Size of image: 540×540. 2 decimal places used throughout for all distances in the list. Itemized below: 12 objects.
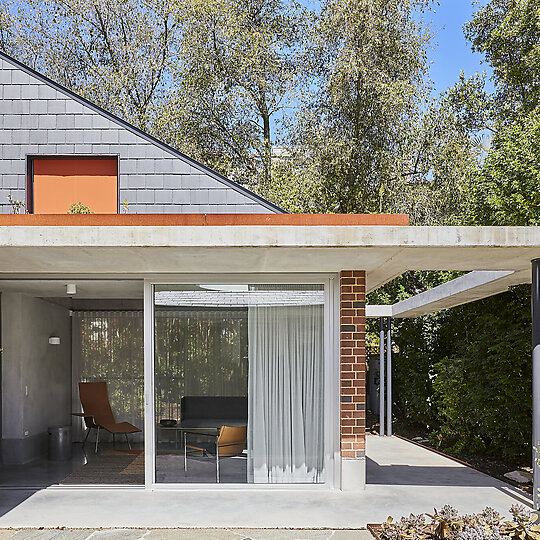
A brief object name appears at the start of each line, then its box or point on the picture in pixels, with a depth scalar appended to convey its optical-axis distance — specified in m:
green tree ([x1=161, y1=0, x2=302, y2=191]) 20.41
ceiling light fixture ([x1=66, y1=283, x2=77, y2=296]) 8.81
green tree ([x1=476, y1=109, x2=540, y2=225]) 12.18
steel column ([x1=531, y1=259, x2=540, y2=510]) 6.89
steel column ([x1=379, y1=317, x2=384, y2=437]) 12.74
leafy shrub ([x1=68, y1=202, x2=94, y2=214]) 10.41
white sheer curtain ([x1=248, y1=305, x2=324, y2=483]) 7.95
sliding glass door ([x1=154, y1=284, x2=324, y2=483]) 7.84
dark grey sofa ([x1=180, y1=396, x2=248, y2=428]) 7.79
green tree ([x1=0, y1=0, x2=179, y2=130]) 21.00
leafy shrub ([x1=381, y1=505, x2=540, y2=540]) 5.51
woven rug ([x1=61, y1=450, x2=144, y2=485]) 8.72
